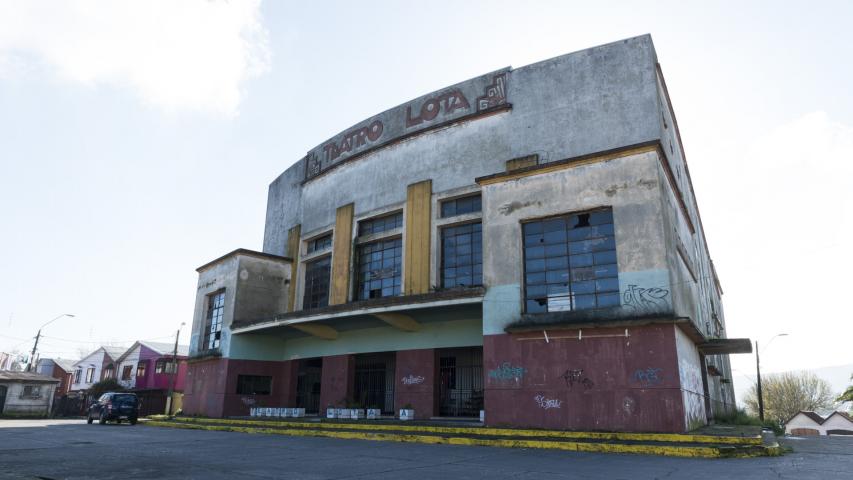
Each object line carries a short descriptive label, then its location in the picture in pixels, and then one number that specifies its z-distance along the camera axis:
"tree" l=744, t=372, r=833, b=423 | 52.56
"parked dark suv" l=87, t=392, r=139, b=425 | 25.14
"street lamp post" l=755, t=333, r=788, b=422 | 28.67
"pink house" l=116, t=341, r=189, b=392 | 46.41
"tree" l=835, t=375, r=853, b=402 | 36.47
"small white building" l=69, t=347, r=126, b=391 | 50.84
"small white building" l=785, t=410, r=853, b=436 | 37.87
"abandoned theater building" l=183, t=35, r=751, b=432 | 13.77
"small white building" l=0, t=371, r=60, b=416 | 36.91
